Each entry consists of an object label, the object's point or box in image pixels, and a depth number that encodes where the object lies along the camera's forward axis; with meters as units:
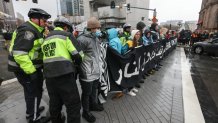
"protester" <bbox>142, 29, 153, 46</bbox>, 5.26
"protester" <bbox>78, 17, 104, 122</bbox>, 2.63
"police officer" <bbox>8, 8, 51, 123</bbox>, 2.22
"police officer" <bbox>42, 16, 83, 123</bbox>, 2.08
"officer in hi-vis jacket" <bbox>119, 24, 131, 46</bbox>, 4.18
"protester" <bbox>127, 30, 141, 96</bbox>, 4.03
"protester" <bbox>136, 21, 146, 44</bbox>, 4.81
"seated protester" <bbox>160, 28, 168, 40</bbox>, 9.38
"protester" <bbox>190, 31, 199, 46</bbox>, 16.86
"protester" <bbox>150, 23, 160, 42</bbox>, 6.53
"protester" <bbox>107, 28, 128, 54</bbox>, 3.55
